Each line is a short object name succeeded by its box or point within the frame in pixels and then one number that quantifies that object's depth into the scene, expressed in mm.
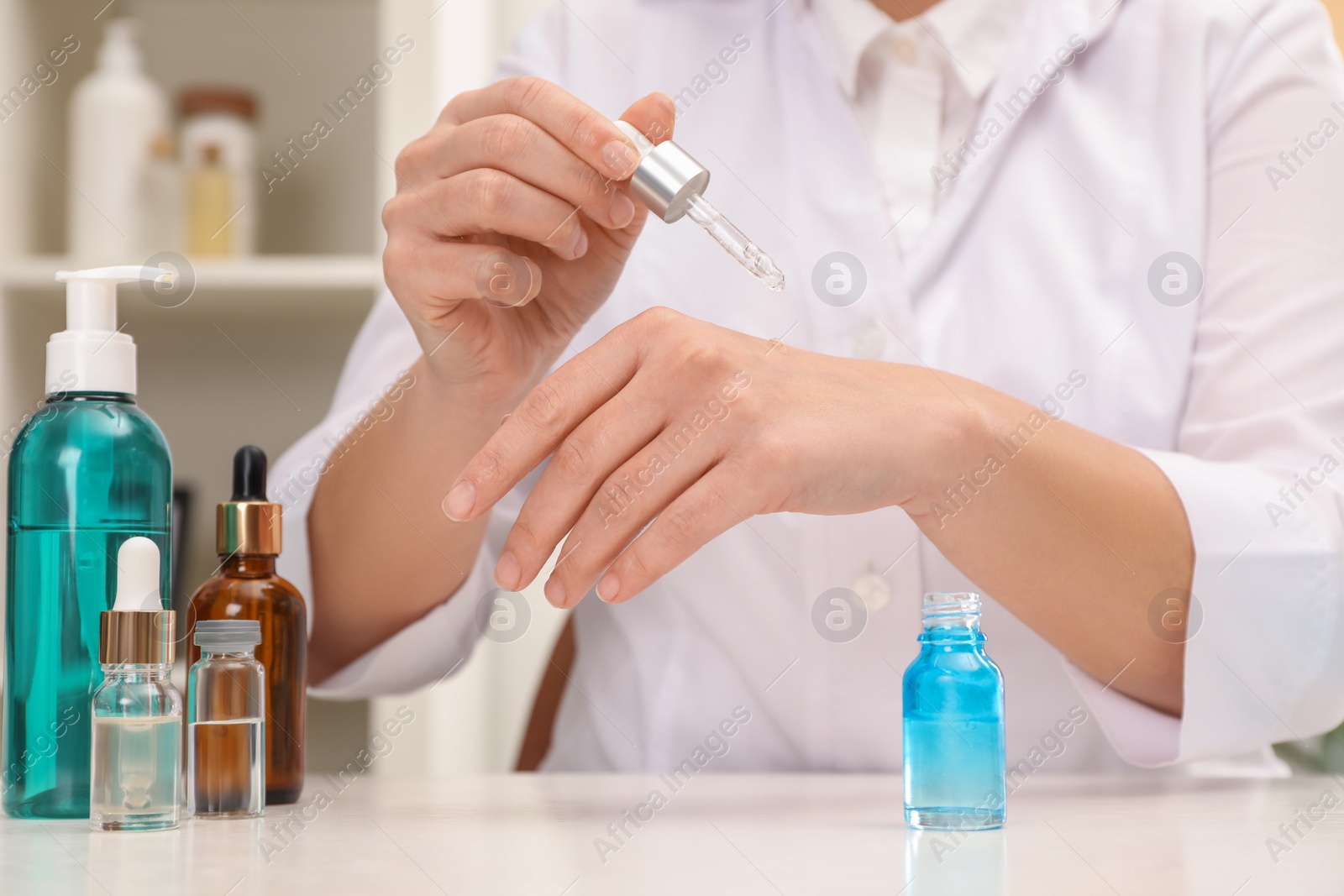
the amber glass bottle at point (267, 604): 537
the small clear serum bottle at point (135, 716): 476
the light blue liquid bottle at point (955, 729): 477
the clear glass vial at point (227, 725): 506
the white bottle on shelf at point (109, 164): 1252
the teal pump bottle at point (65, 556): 512
